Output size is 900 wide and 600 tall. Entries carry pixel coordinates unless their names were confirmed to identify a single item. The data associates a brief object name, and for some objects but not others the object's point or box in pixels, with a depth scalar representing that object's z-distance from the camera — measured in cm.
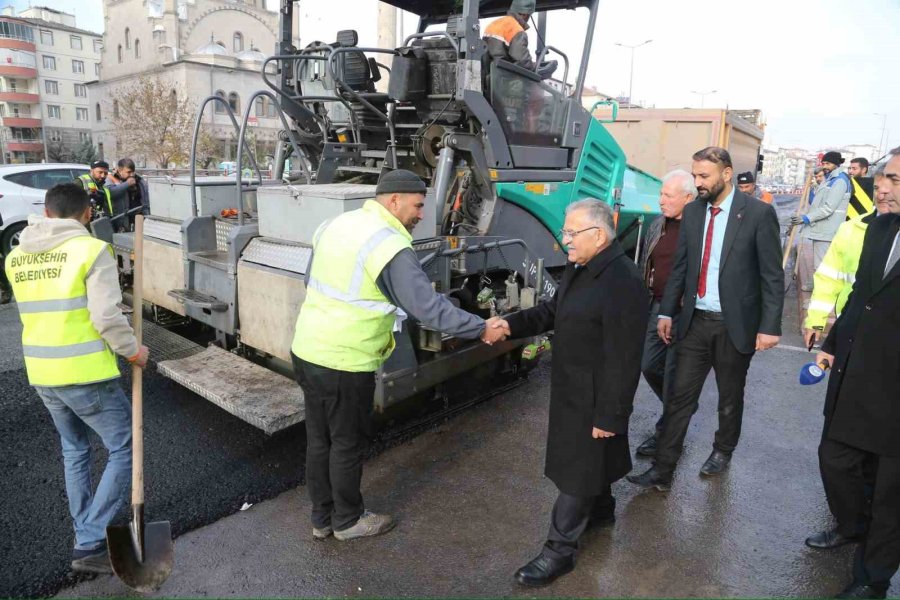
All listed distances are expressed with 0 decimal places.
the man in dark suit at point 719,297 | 331
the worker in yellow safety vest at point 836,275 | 298
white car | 918
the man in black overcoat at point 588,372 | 253
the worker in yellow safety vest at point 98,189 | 728
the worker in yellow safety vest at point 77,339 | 258
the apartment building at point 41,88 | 5378
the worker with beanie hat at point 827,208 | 722
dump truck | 1024
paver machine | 381
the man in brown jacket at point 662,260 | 392
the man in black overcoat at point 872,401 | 254
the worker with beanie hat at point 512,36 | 452
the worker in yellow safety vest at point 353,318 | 273
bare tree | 2877
